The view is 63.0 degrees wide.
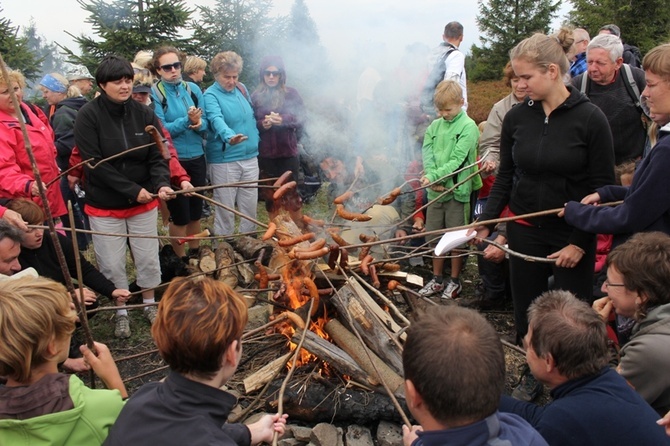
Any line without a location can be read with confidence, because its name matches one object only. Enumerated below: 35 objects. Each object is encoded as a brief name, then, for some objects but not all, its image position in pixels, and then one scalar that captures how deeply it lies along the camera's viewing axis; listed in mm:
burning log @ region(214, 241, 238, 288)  5414
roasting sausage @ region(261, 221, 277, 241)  3676
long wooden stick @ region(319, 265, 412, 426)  3100
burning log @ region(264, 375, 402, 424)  3254
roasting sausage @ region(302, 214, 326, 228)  4543
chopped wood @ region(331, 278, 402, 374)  3439
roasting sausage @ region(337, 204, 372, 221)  4082
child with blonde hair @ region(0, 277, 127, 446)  1871
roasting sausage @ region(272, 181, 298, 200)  3871
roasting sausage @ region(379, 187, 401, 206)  4082
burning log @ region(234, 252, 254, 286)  5438
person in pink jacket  4242
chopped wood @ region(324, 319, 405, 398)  3332
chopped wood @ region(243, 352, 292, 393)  3459
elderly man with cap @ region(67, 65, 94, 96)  7324
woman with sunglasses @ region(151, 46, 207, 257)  5805
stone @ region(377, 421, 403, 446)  3146
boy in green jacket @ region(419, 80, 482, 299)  5363
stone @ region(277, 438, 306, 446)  3191
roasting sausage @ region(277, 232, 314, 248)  3466
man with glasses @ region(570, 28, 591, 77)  6457
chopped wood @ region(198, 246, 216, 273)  5613
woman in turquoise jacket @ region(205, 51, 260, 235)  6113
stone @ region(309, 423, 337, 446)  3123
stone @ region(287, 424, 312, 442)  3191
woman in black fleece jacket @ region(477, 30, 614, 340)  3189
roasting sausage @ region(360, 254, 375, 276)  3670
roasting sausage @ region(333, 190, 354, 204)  4135
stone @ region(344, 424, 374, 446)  3152
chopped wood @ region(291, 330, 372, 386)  3316
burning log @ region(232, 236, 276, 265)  5589
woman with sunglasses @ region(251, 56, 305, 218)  6461
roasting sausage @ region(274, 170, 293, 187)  4182
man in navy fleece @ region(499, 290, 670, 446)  1941
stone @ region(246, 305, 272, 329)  4547
